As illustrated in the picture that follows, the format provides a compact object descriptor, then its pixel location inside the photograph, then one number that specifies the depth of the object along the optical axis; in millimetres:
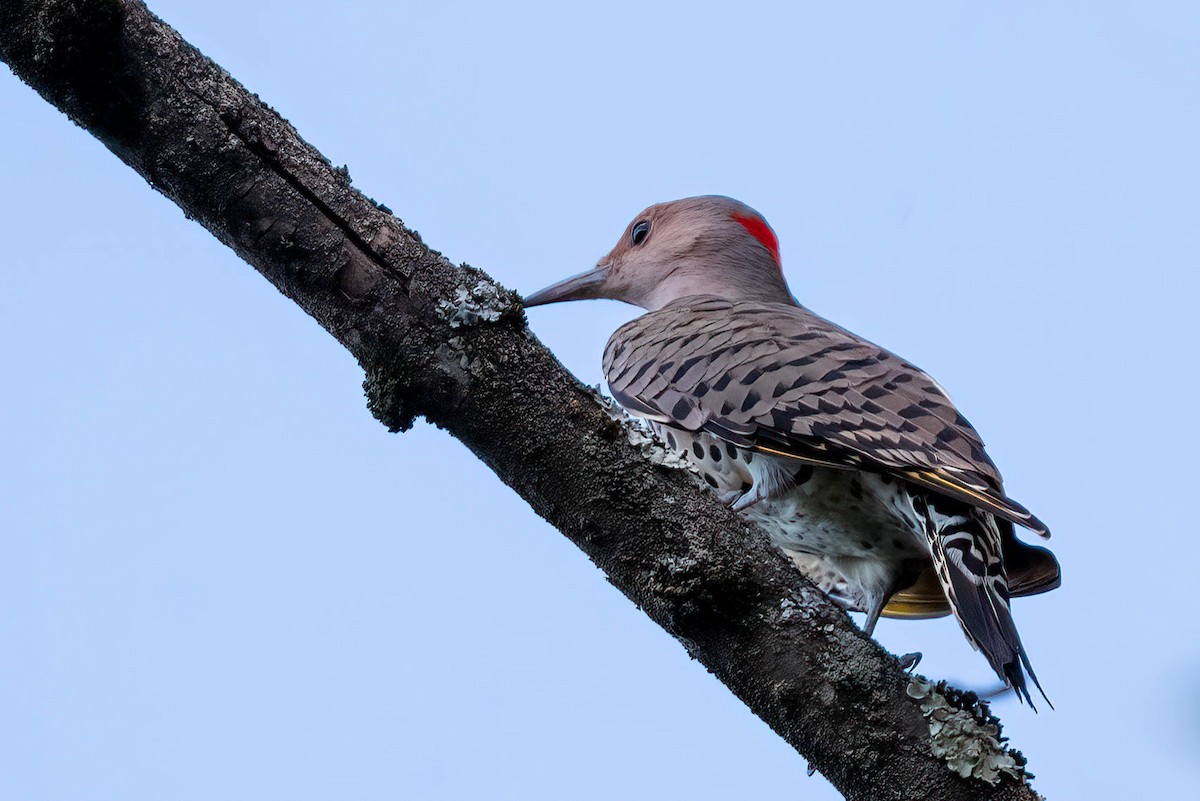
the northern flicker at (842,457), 6871
